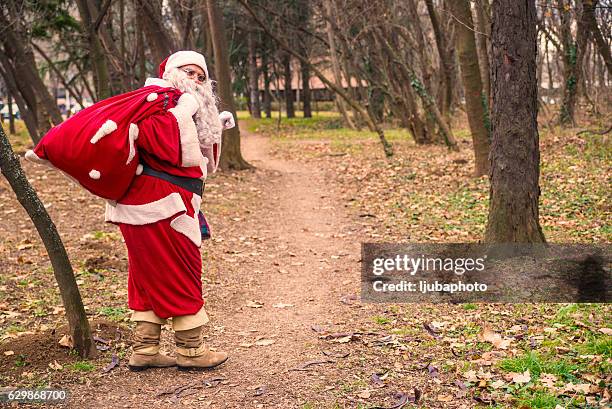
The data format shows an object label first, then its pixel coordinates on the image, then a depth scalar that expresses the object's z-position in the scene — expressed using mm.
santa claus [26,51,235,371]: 4953
